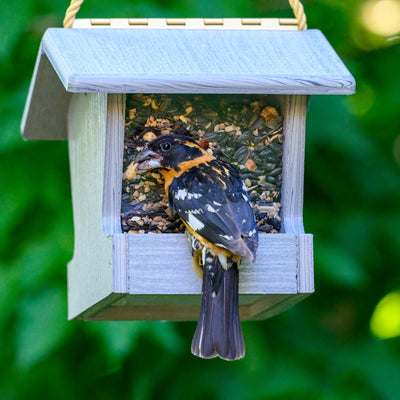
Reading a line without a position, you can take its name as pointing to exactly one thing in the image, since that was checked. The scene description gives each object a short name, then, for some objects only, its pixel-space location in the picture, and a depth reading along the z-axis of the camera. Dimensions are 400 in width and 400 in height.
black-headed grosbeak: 6.02
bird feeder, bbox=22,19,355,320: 6.14
